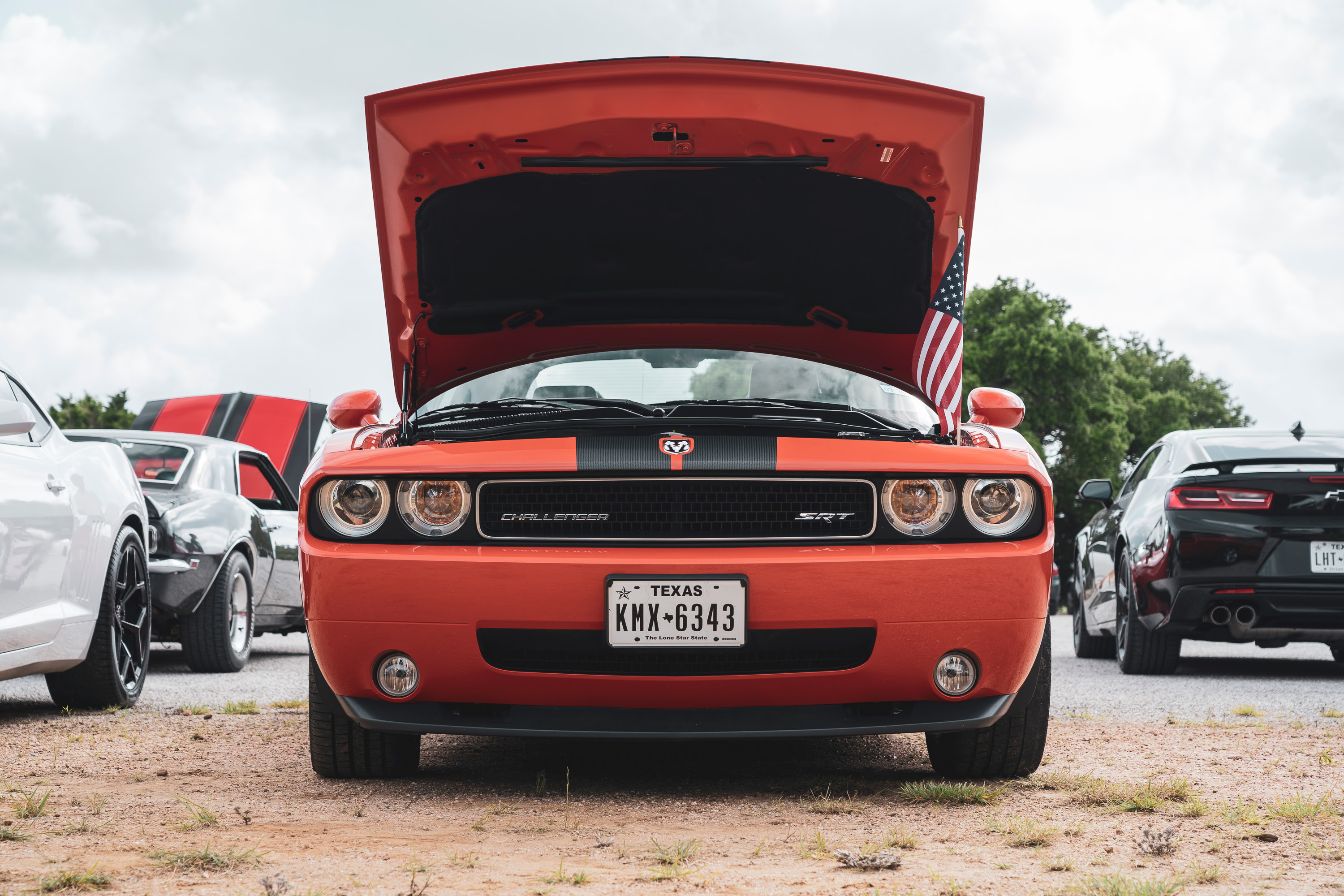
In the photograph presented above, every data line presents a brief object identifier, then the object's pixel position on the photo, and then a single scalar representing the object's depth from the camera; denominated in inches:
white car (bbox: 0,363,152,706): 181.8
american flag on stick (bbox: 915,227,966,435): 175.0
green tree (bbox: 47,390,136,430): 1501.0
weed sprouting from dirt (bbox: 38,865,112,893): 99.7
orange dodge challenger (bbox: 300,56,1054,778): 131.9
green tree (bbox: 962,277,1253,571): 1496.1
